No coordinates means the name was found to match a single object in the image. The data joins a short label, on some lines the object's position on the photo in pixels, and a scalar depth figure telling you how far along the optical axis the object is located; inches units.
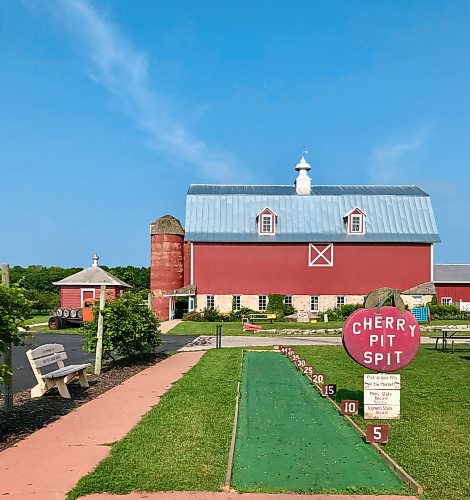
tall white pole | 604.5
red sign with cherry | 387.2
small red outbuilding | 1800.0
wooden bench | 458.3
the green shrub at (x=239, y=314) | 1715.1
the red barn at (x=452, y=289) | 1891.0
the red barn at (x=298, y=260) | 1775.3
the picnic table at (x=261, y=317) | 1648.6
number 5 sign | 312.3
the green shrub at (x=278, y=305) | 1748.3
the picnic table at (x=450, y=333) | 866.9
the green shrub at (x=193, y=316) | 1720.0
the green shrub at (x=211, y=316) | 1706.4
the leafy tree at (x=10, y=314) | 323.3
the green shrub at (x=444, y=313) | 1744.6
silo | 1811.0
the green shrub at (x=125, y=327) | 646.5
